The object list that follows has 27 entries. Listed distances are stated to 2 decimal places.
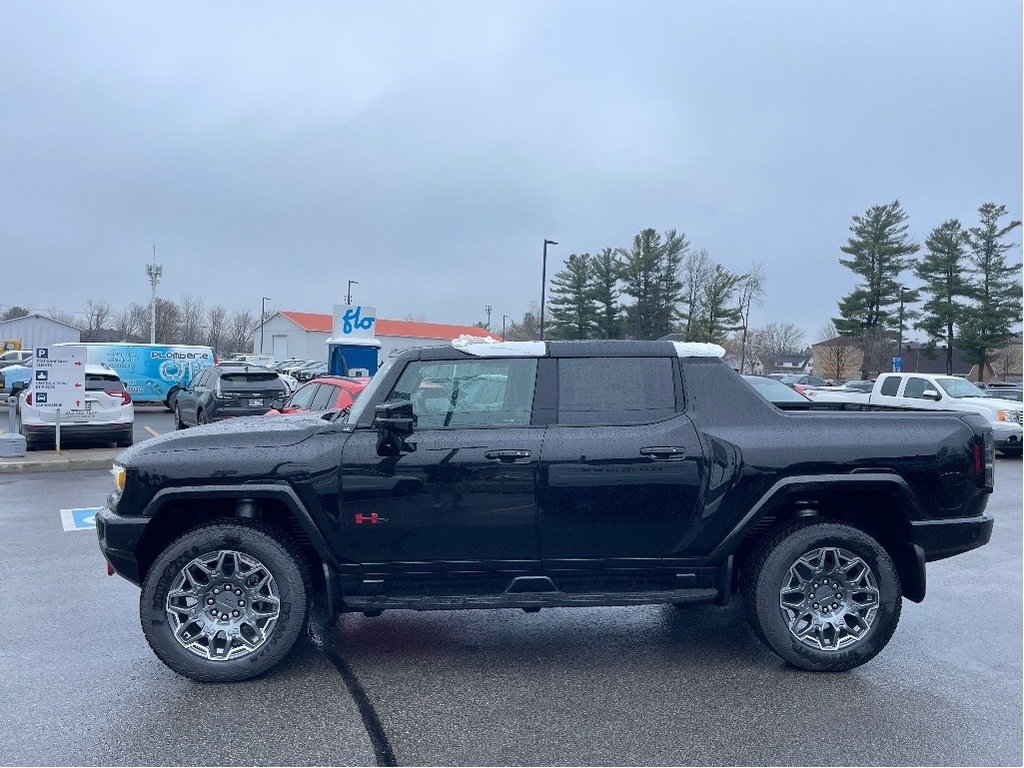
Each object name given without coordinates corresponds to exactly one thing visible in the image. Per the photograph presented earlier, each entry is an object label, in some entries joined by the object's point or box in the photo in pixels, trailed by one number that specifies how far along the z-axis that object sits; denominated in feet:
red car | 33.74
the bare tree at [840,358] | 206.18
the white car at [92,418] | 46.73
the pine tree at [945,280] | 178.29
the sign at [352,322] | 69.00
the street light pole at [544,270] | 124.26
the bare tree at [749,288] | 181.27
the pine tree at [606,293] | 166.20
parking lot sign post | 44.80
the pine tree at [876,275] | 183.73
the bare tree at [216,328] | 309.42
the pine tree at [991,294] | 175.73
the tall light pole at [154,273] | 199.00
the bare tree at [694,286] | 173.53
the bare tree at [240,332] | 333.76
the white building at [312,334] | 277.03
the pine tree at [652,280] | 166.40
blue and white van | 79.92
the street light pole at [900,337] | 174.19
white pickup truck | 58.03
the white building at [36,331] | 185.68
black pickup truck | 14.84
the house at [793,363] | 294.33
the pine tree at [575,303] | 168.25
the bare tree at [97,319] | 268.00
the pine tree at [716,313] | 176.14
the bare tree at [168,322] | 259.80
